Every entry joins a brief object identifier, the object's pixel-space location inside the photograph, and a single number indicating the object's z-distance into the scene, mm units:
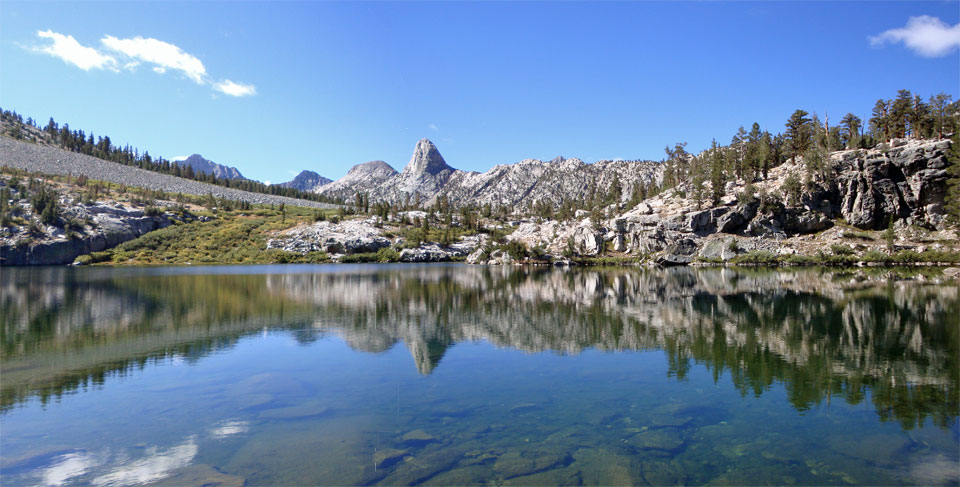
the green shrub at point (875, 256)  85312
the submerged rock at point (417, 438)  11895
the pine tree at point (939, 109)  109938
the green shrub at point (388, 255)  156250
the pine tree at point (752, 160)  128250
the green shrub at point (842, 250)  94625
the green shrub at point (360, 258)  153412
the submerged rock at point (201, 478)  9750
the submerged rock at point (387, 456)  10688
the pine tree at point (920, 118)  113312
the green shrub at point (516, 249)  137625
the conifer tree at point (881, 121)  121125
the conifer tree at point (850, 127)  132300
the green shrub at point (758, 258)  101125
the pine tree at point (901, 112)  114250
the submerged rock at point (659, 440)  11478
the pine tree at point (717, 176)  123062
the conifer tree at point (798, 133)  129250
